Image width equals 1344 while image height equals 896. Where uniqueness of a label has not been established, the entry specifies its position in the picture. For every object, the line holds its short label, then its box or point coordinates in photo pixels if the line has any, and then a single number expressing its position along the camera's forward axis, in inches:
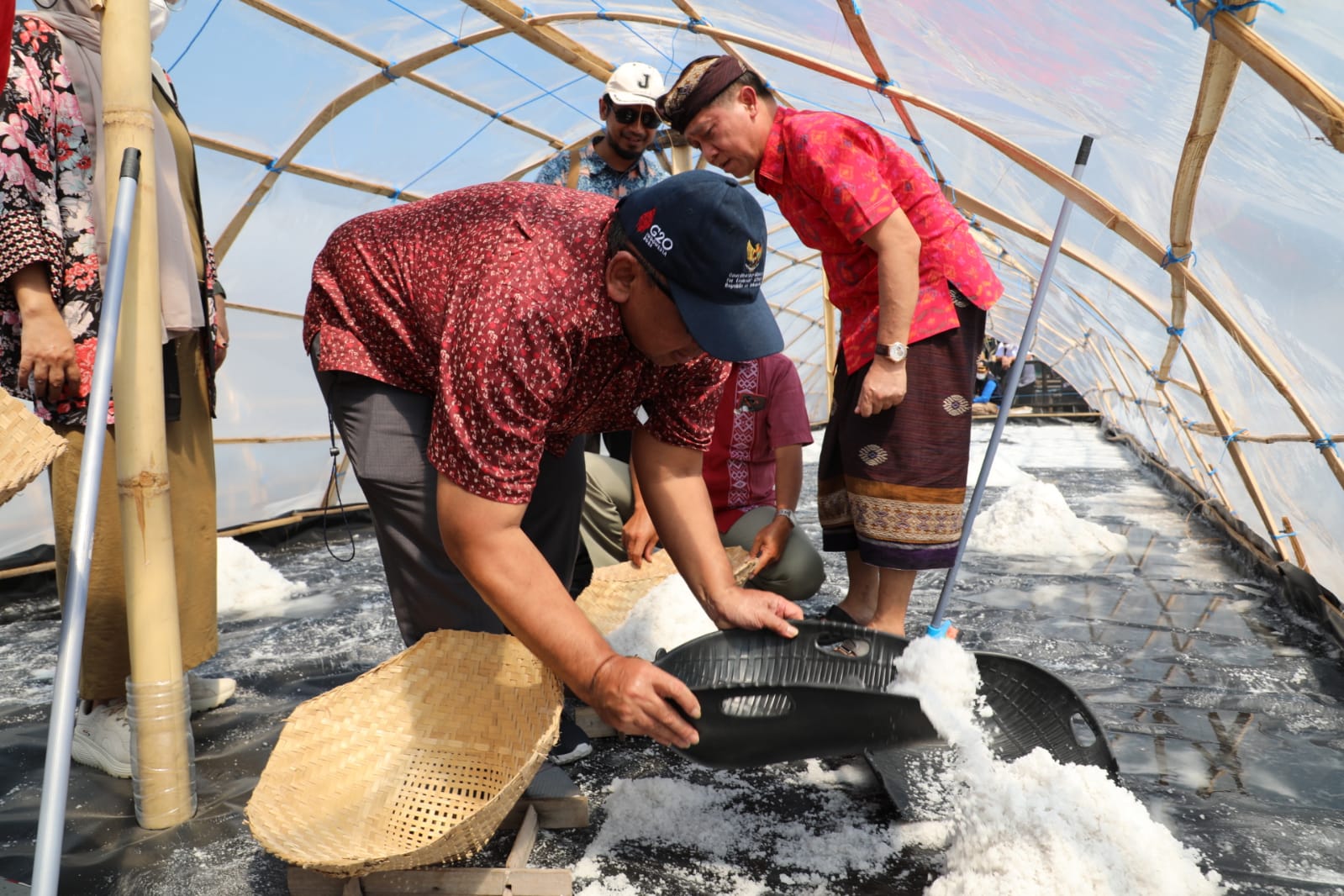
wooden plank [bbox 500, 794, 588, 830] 63.2
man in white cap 124.3
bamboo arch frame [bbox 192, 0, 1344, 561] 66.5
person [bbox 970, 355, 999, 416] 522.3
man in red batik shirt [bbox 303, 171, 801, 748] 44.9
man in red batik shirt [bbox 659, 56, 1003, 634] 71.1
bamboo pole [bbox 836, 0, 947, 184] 125.3
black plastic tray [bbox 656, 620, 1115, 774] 52.8
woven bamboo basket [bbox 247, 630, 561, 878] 58.8
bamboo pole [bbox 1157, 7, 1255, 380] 83.4
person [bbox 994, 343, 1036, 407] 596.1
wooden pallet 54.2
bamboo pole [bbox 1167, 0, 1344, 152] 62.5
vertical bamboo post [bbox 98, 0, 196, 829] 60.9
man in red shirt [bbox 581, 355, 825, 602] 103.3
